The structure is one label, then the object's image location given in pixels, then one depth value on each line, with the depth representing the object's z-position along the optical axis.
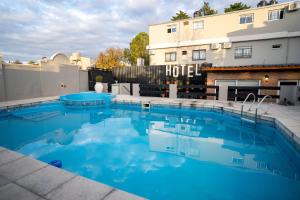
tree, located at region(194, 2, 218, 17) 27.26
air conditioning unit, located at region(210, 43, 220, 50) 15.90
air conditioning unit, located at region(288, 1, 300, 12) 12.94
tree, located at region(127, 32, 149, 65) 34.00
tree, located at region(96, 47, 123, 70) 34.81
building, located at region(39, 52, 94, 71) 13.54
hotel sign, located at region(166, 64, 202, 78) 12.58
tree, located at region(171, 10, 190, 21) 27.62
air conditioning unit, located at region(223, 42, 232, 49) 15.41
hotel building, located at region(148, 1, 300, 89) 11.70
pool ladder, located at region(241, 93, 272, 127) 7.20
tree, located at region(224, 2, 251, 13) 24.30
